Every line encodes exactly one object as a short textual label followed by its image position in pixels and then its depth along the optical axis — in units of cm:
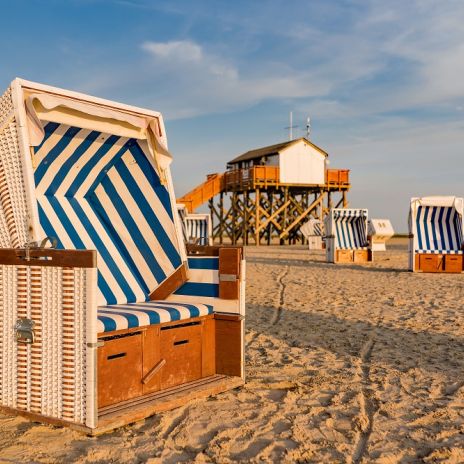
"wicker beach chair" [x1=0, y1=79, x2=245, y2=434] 344
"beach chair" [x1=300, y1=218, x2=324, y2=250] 3019
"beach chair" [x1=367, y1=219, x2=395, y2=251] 2404
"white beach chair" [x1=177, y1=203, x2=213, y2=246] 1700
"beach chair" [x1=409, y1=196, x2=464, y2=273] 1447
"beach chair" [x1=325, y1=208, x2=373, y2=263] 1786
